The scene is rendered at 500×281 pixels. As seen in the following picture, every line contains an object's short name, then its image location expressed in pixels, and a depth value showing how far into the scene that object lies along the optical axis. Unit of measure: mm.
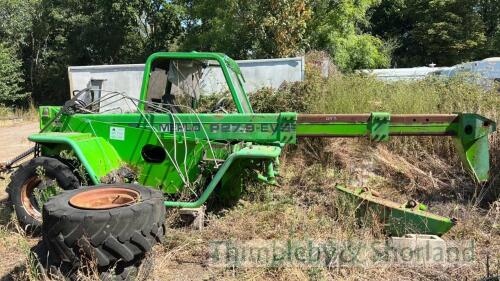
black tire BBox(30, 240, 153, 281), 3402
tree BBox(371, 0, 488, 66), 31375
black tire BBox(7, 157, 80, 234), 4984
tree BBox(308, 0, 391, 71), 18969
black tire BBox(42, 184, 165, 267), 3338
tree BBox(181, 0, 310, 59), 15922
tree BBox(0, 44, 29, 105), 24109
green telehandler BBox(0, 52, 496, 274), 4887
